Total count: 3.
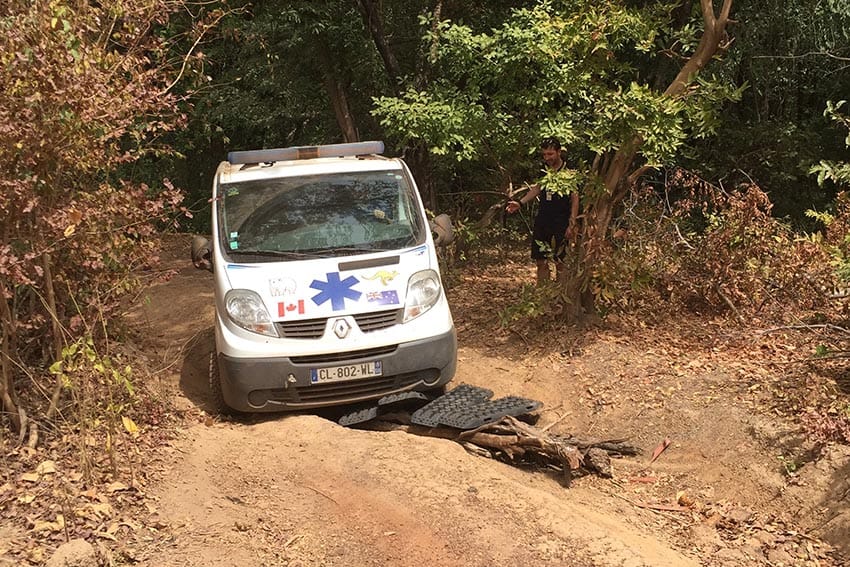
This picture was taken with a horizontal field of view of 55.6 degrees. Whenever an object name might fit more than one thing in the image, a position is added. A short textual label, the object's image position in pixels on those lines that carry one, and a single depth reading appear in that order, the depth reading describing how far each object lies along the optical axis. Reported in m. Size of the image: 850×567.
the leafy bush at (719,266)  7.48
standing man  8.06
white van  5.87
